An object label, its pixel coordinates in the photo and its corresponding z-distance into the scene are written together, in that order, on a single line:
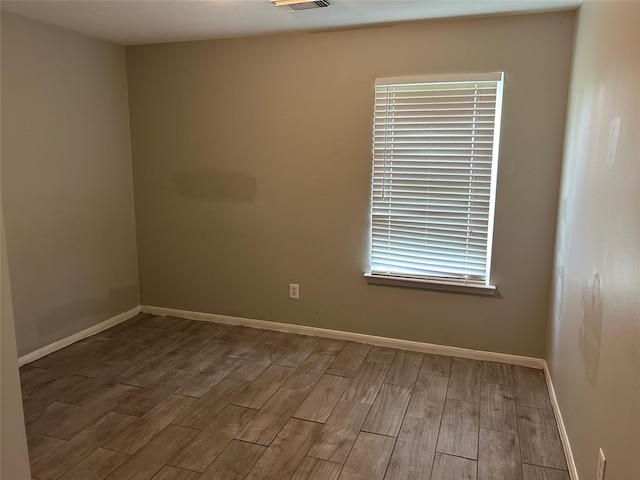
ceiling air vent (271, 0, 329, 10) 2.73
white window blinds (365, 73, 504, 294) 3.18
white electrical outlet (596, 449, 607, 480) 1.68
